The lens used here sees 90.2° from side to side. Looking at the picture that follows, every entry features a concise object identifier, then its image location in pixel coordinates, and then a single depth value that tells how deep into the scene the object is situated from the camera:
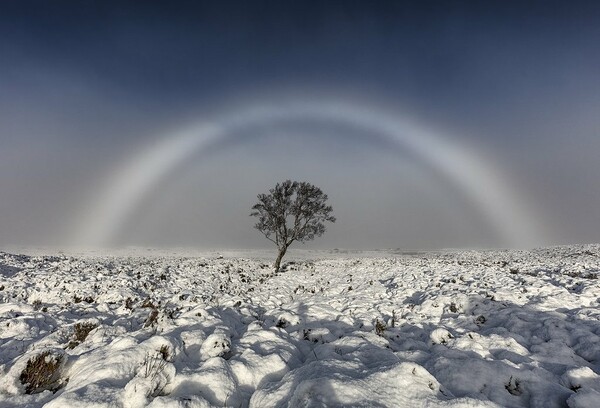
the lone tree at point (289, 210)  32.59
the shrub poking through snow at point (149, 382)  3.58
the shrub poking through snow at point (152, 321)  7.19
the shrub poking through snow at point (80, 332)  5.92
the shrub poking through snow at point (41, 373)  4.18
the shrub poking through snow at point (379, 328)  7.01
